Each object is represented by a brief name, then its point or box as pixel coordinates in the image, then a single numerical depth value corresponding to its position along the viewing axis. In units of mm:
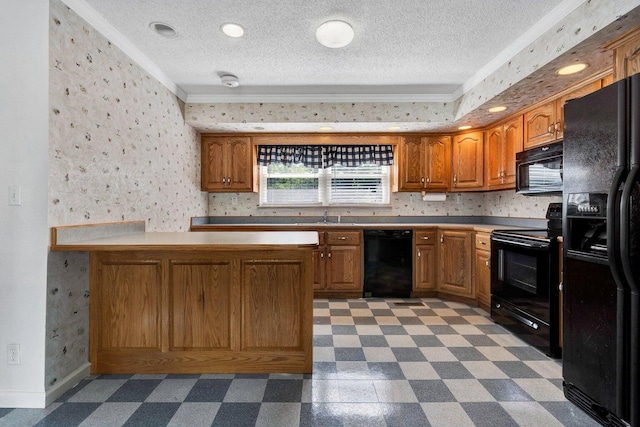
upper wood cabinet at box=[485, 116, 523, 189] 3526
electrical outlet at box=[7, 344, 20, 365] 1892
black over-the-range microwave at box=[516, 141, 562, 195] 2844
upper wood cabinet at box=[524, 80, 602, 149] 2714
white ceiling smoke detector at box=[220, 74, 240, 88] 3352
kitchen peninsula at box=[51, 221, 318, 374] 2197
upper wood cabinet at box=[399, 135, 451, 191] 4391
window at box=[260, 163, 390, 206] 4785
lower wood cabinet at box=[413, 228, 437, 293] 4156
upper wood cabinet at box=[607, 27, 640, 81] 1877
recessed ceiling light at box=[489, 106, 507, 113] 3404
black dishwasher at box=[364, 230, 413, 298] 4160
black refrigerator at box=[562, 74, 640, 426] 1528
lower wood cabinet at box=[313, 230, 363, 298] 4137
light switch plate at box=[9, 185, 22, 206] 1885
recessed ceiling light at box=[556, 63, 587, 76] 2422
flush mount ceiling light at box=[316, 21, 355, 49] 2389
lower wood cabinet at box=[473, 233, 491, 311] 3504
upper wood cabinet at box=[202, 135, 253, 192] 4402
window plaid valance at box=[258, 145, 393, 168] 4574
